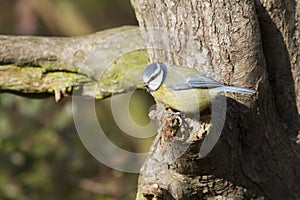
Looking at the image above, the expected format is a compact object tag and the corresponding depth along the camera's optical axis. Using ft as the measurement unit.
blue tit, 15.80
